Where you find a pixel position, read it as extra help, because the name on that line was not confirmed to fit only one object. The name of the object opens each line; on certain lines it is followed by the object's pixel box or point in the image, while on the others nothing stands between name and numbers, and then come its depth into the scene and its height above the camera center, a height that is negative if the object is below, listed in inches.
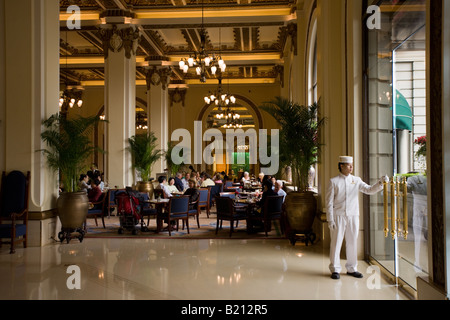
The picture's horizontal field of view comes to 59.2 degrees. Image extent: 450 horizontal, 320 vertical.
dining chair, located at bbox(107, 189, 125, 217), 414.6 -34.9
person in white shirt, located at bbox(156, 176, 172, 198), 379.9 -23.5
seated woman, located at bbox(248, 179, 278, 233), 328.2 -37.7
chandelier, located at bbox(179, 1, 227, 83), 384.5 +99.0
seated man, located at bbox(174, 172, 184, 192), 481.7 -24.9
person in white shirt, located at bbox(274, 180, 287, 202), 356.6 -23.2
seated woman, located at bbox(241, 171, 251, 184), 569.4 -24.0
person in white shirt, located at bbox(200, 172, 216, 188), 514.5 -25.9
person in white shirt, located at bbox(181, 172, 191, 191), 520.4 -23.1
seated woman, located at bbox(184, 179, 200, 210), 369.4 -29.5
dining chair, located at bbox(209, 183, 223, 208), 517.1 -36.3
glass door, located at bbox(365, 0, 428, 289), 199.5 +25.7
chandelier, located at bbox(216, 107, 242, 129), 695.1 +86.3
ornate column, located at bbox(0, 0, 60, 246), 288.8 +51.4
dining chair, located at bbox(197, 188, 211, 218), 432.9 -37.7
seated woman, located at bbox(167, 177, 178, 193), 419.5 -25.1
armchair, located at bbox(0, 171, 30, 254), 277.5 -24.5
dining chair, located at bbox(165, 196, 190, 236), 331.0 -39.0
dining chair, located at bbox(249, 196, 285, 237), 324.5 -40.2
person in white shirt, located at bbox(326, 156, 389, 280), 207.0 -27.6
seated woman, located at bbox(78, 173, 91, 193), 428.5 -20.8
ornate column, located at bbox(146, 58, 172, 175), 671.1 +107.1
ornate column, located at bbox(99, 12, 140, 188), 473.1 +82.7
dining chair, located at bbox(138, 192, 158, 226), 347.3 -39.6
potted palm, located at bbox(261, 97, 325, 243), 284.8 +8.8
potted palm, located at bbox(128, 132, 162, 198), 483.5 +8.4
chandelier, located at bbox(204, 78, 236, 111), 586.2 +99.1
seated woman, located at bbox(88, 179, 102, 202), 385.1 -29.2
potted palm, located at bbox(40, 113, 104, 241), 295.4 +3.1
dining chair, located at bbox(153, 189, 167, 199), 385.5 -29.9
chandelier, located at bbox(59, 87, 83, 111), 776.1 +145.7
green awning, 240.7 +30.5
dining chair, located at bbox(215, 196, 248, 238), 327.3 -40.7
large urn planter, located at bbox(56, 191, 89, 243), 295.4 -35.7
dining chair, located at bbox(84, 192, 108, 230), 362.0 -44.1
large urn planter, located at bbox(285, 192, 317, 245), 283.6 -36.6
